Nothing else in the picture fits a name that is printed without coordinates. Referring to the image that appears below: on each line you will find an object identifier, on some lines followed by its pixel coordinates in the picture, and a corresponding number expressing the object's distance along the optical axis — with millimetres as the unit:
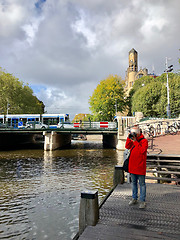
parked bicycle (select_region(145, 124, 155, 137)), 20589
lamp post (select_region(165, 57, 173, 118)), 26850
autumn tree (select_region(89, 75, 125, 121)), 45812
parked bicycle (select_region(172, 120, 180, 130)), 22644
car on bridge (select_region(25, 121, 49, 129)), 30803
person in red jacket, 4453
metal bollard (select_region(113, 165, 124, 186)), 6105
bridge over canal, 28059
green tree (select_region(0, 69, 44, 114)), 47750
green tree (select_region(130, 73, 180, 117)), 37688
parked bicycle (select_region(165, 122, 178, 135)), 21916
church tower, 91175
